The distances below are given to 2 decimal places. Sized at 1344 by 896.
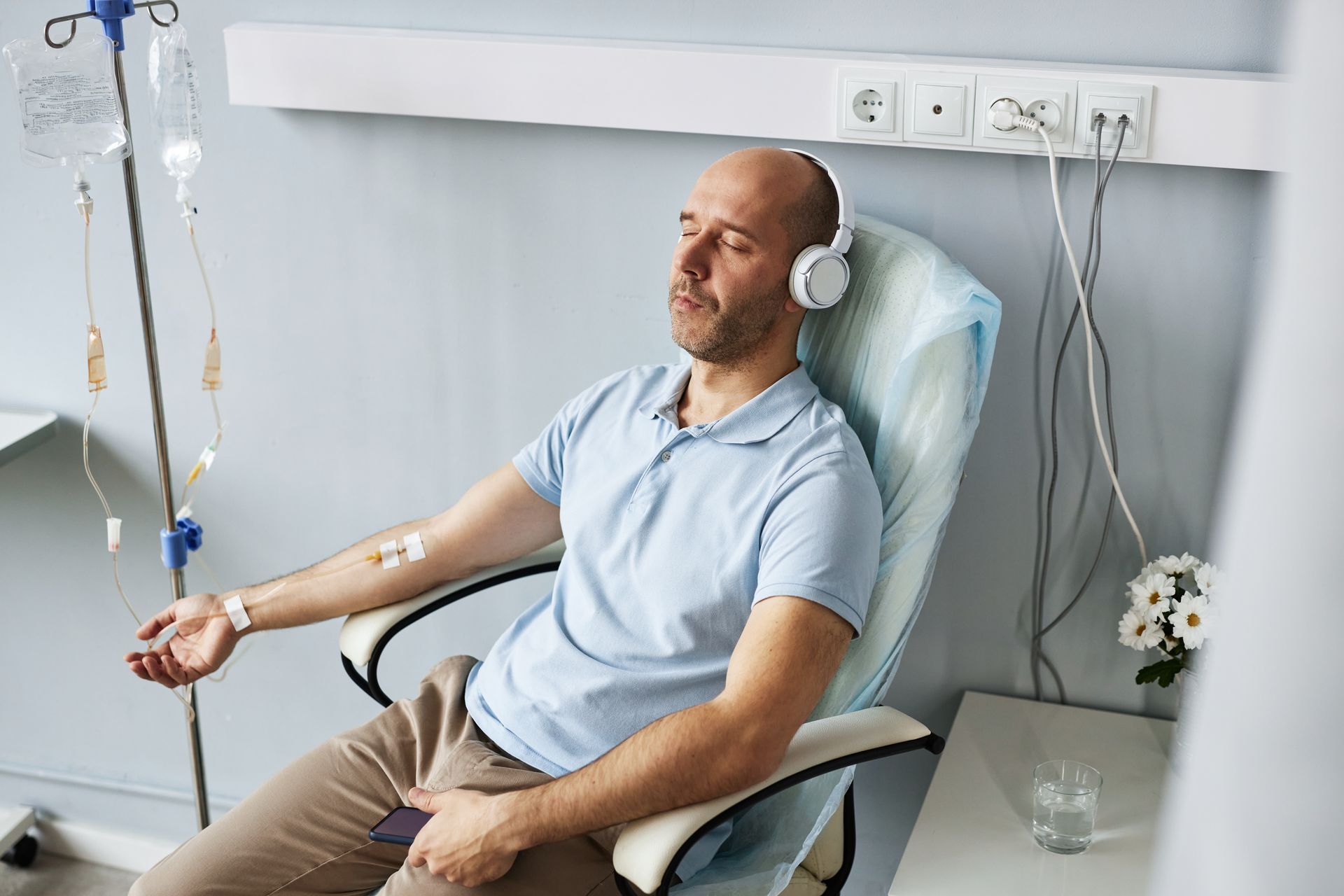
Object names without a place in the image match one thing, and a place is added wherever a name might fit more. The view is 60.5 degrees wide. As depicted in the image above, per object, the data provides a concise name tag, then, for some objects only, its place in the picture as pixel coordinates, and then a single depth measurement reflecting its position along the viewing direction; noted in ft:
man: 4.01
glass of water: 4.58
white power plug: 4.71
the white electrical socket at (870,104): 4.87
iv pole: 4.66
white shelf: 6.02
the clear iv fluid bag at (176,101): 4.82
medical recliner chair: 4.10
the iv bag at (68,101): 4.65
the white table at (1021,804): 4.50
